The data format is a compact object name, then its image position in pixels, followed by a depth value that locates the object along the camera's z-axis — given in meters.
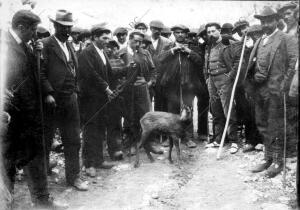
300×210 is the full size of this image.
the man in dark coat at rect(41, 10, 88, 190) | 5.65
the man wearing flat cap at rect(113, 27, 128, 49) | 7.89
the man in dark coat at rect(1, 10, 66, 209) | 4.84
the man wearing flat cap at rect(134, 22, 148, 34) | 8.21
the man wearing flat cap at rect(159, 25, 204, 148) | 7.76
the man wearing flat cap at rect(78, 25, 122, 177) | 6.53
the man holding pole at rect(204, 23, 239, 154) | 7.32
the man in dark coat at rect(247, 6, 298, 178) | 5.54
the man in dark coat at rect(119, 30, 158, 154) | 7.18
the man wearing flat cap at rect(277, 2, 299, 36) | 5.26
